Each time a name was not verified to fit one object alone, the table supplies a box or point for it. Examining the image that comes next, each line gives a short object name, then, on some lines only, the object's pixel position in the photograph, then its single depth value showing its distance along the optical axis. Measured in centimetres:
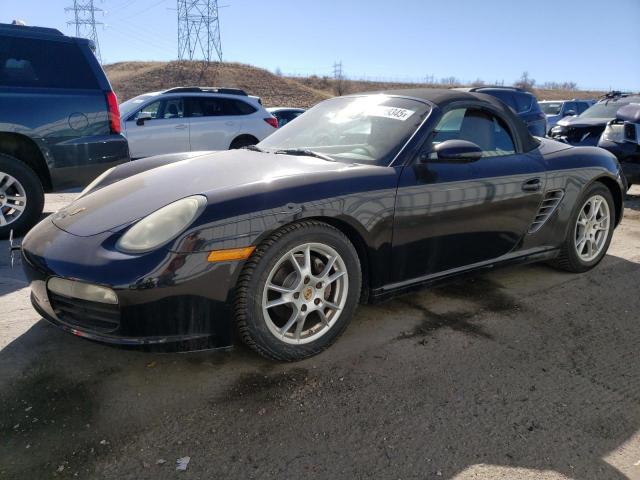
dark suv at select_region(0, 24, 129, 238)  478
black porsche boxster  225
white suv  898
